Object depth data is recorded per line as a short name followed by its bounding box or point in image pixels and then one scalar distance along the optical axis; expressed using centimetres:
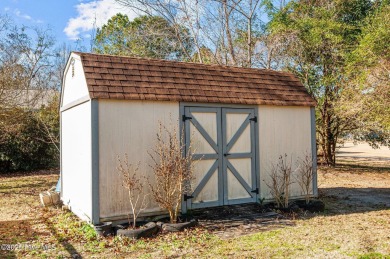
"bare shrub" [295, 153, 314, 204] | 758
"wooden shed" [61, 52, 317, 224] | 600
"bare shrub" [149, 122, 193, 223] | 584
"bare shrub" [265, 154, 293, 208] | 720
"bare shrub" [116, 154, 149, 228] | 594
